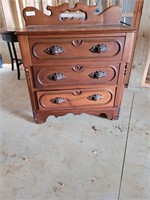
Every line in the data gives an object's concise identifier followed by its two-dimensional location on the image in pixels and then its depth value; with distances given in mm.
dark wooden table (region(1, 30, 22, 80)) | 2148
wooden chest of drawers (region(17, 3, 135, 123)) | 1197
